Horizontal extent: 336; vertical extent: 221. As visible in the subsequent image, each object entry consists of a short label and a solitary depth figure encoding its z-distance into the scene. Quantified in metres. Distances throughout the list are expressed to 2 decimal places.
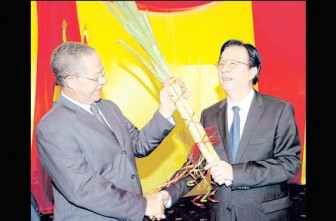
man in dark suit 1.82
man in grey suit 1.61
